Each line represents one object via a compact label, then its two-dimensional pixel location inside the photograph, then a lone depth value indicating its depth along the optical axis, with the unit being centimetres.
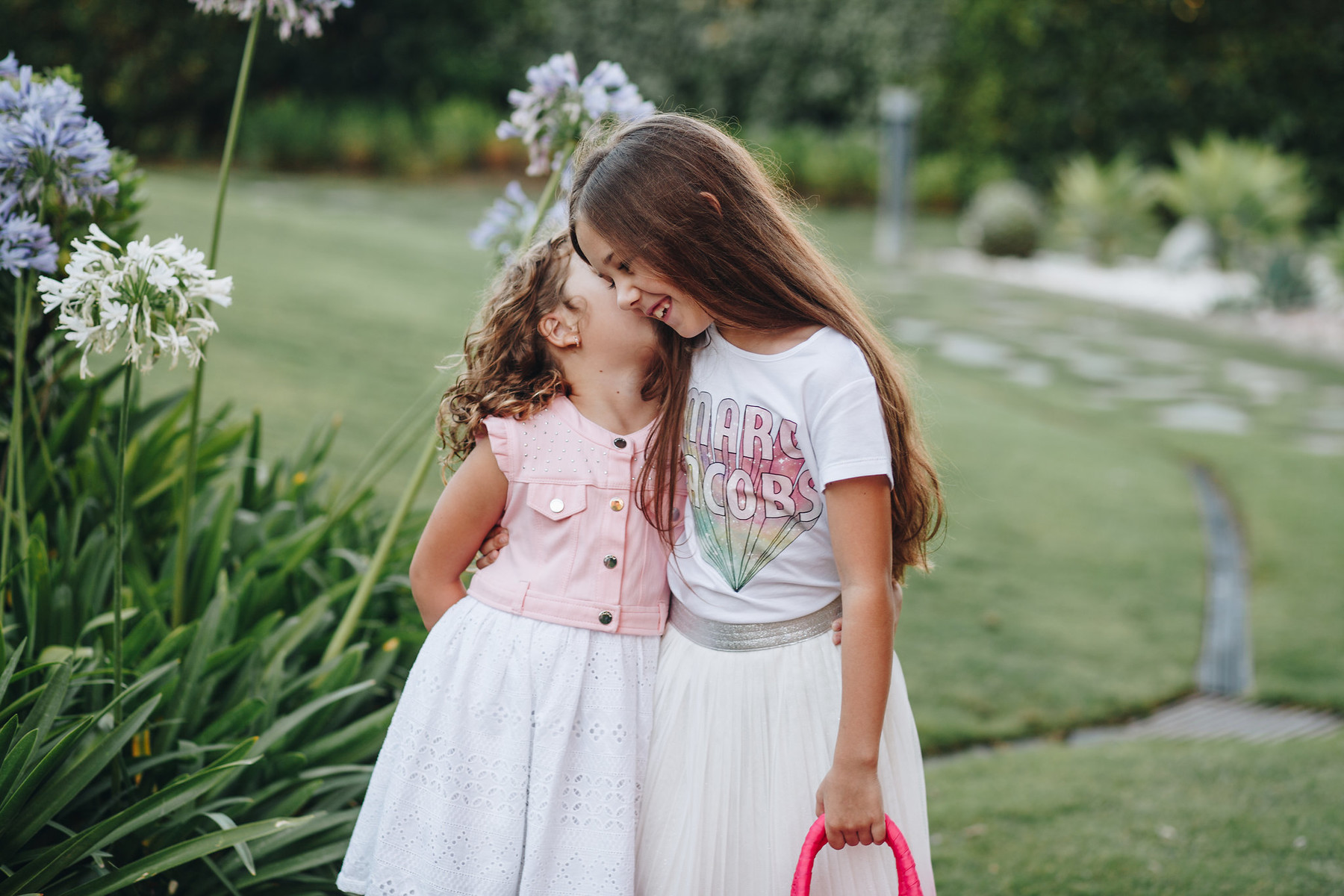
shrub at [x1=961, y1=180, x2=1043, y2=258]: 1323
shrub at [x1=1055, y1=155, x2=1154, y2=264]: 1309
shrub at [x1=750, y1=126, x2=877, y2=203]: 1603
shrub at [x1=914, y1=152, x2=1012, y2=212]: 1598
